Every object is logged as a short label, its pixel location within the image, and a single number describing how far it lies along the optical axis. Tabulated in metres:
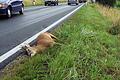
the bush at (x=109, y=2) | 44.16
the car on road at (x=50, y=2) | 54.38
